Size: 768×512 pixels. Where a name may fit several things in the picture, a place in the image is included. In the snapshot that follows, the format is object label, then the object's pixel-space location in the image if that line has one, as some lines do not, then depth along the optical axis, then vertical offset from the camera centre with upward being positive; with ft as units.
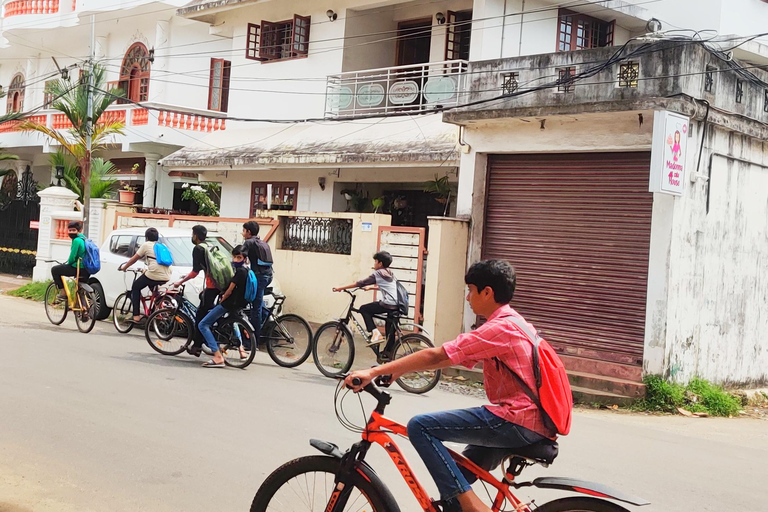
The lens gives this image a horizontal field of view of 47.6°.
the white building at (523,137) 36.91 +6.19
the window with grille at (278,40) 65.77 +15.19
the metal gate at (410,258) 45.34 -0.65
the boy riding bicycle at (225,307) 35.17 -3.03
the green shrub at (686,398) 34.45 -5.28
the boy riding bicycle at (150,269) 42.16 -2.05
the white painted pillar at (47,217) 67.82 +0.09
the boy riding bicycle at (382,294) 35.29 -2.01
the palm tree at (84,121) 65.46 +7.58
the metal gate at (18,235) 77.20 -1.73
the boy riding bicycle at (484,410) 12.41 -2.26
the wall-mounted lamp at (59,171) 73.00 +4.00
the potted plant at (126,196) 66.44 +2.12
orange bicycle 12.29 -3.41
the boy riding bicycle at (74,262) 44.86 -2.16
